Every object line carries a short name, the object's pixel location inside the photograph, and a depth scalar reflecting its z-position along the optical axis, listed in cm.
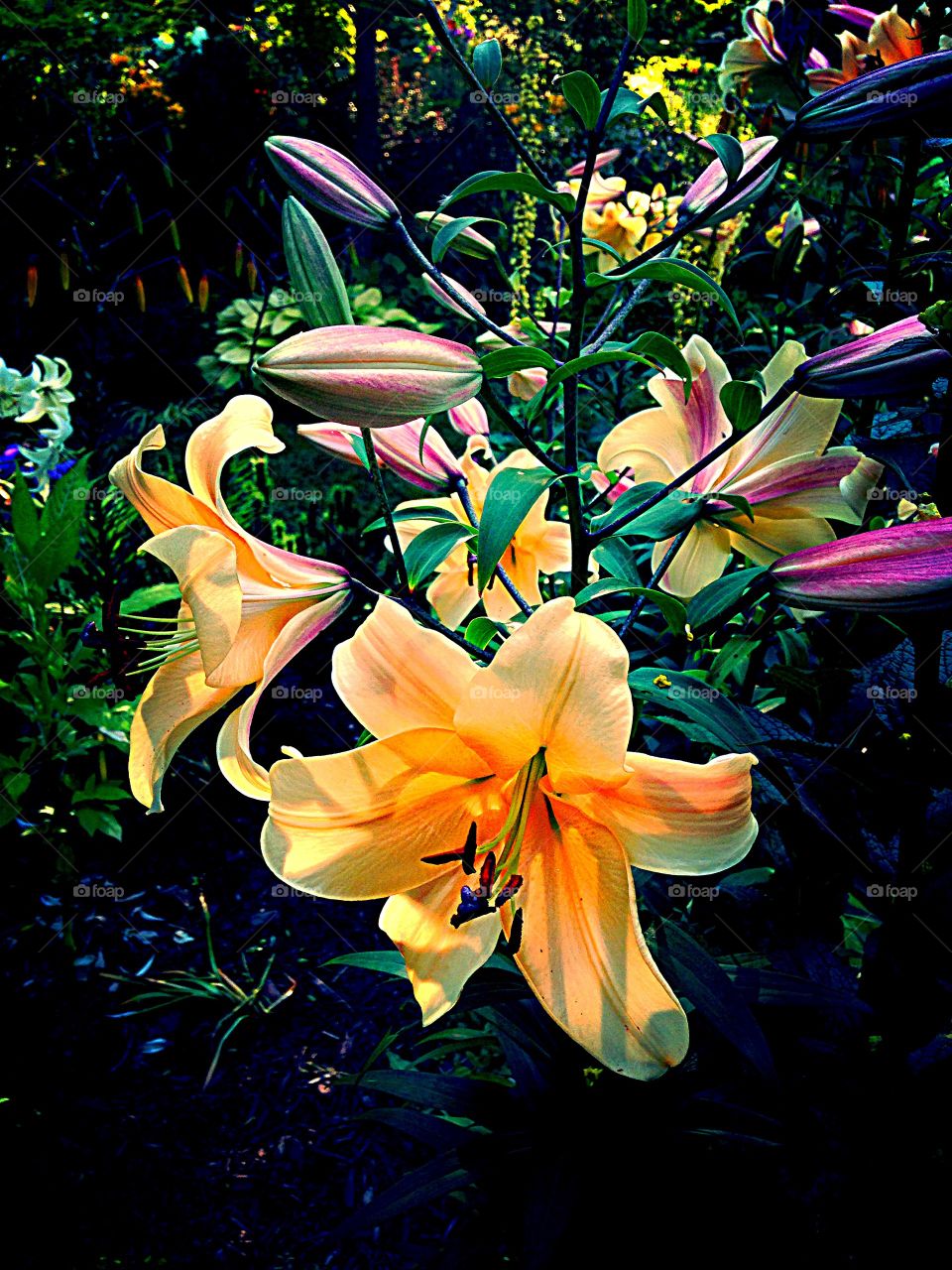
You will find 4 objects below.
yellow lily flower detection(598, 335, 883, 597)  98
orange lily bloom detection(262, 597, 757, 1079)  65
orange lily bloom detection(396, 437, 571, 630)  124
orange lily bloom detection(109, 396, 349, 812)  82
